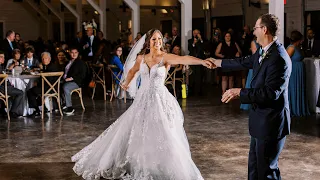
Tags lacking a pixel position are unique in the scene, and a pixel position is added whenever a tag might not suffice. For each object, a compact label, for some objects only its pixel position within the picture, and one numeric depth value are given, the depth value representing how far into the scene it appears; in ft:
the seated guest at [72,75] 30.25
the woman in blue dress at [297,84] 28.66
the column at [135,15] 44.19
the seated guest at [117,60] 35.60
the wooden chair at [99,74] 36.52
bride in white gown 15.99
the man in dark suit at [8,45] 37.62
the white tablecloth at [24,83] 28.82
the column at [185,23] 39.40
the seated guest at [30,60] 32.14
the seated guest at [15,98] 28.63
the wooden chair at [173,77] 35.24
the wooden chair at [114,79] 35.35
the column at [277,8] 28.73
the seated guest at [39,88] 29.22
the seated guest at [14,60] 31.40
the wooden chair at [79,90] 30.75
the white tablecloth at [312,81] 29.14
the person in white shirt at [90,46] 43.64
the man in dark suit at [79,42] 44.89
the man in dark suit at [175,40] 41.22
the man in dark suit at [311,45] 36.35
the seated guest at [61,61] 31.60
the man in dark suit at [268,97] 10.77
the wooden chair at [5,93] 27.05
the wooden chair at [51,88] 28.12
